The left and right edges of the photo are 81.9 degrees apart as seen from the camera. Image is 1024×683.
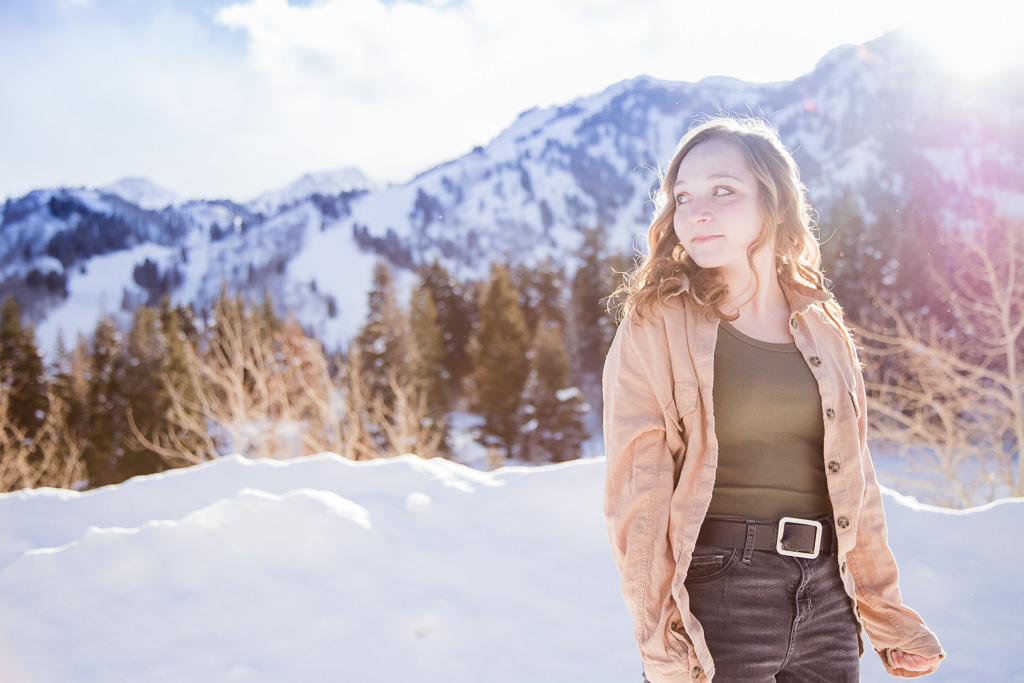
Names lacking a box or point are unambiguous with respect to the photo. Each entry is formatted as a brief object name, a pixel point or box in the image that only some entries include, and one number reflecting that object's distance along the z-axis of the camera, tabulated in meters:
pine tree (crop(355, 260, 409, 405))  24.87
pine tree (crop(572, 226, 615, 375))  28.98
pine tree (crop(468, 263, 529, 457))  24.52
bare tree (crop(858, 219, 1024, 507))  10.96
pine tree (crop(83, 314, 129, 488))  24.06
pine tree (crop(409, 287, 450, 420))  25.80
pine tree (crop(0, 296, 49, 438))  23.39
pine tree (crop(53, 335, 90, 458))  24.07
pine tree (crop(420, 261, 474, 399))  31.98
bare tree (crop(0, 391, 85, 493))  15.61
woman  1.39
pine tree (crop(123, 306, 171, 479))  23.50
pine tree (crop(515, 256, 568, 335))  31.45
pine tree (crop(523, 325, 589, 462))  23.64
